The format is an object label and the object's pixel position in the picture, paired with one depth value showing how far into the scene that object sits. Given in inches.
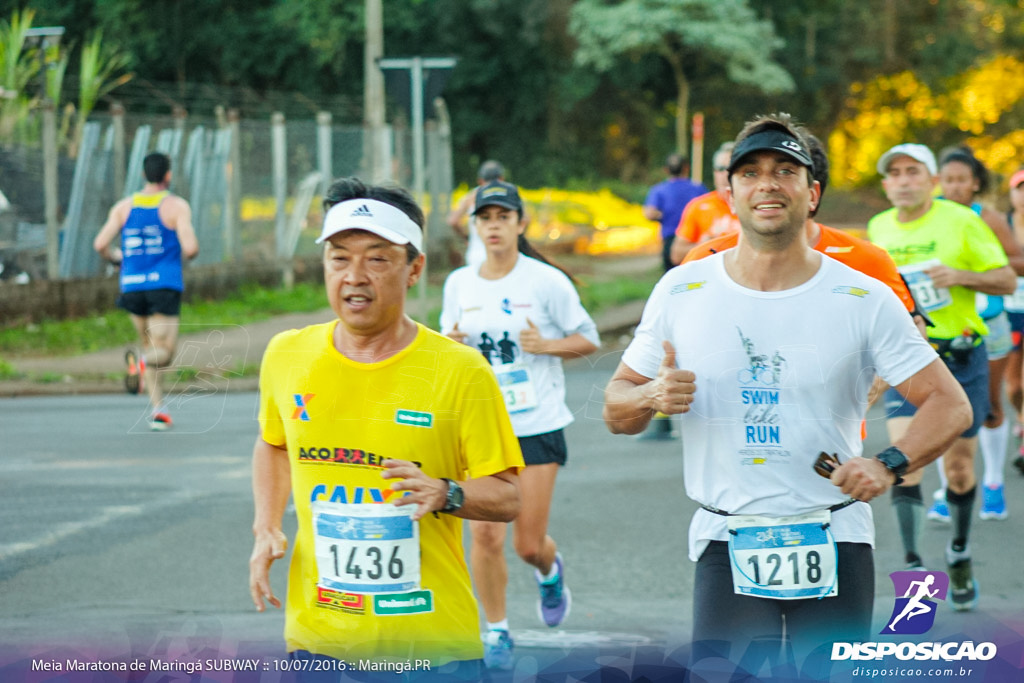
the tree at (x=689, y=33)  1513.3
